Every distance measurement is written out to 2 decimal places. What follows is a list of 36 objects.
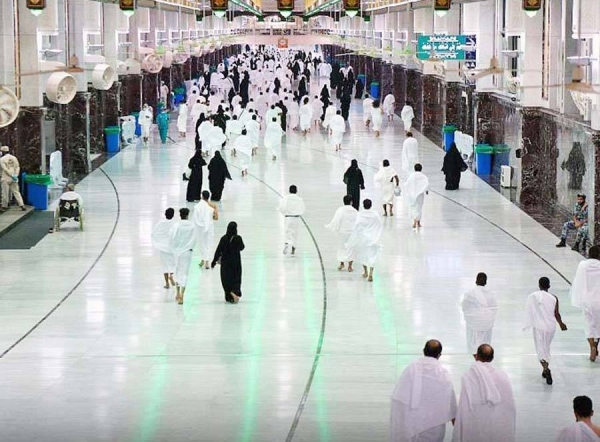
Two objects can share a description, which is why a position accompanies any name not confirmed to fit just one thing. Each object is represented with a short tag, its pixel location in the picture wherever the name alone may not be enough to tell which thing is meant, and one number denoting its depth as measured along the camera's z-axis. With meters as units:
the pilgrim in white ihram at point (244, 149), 34.38
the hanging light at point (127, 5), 32.25
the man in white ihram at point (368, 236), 21.50
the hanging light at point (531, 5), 25.39
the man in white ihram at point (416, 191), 26.05
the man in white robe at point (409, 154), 33.00
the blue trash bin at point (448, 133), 41.09
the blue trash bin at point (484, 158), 35.44
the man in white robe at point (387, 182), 27.77
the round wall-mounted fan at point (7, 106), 25.20
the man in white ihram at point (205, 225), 22.30
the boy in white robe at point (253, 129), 39.62
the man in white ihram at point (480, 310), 15.40
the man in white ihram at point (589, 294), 16.11
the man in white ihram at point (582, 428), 10.12
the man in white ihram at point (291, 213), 23.12
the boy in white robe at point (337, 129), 40.78
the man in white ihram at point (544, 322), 15.34
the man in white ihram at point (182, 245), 19.66
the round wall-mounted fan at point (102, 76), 37.00
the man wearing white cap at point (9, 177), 27.67
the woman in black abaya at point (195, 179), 29.64
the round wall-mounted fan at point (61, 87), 30.16
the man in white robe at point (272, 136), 38.71
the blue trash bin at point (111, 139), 41.53
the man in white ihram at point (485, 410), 11.50
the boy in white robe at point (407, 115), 45.61
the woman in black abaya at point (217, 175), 29.92
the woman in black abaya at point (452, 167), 31.86
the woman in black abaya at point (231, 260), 19.73
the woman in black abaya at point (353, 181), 27.31
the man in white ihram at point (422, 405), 11.43
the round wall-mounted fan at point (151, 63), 48.25
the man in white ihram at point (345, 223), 21.98
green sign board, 37.03
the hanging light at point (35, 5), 26.31
